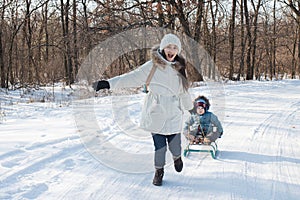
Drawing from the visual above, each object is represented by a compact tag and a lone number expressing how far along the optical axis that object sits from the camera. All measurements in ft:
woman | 10.94
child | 14.69
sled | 14.24
